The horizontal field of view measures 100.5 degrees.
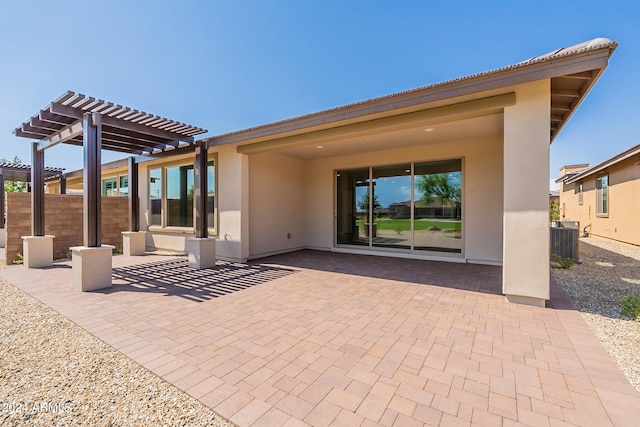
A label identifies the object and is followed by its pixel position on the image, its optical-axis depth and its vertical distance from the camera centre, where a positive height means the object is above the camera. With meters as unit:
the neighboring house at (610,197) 9.39 +0.55
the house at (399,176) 3.75 +0.92
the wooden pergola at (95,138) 4.87 +1.76
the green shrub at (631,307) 3.46 -1.34
